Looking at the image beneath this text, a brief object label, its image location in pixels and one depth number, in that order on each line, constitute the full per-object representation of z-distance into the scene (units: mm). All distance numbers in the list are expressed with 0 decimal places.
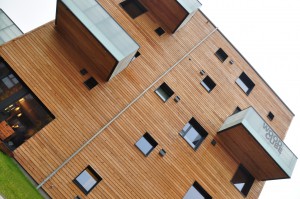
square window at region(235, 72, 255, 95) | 21938
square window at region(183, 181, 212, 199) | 16656
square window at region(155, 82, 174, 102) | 18281
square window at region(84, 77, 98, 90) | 16312
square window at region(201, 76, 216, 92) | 20375
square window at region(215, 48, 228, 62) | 21984
